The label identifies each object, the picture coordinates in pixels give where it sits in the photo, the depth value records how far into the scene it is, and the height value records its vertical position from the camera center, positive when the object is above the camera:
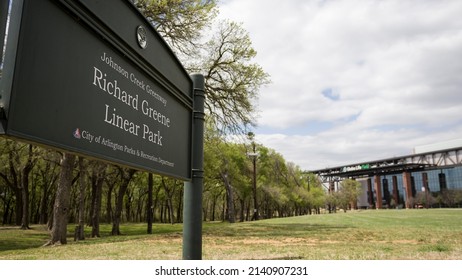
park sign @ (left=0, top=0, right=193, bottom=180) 1.60 +0.70
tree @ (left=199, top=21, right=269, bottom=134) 19.14 +7.21
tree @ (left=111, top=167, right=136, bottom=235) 24.92 +1.18
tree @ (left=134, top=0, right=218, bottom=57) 17.00 +9.03
